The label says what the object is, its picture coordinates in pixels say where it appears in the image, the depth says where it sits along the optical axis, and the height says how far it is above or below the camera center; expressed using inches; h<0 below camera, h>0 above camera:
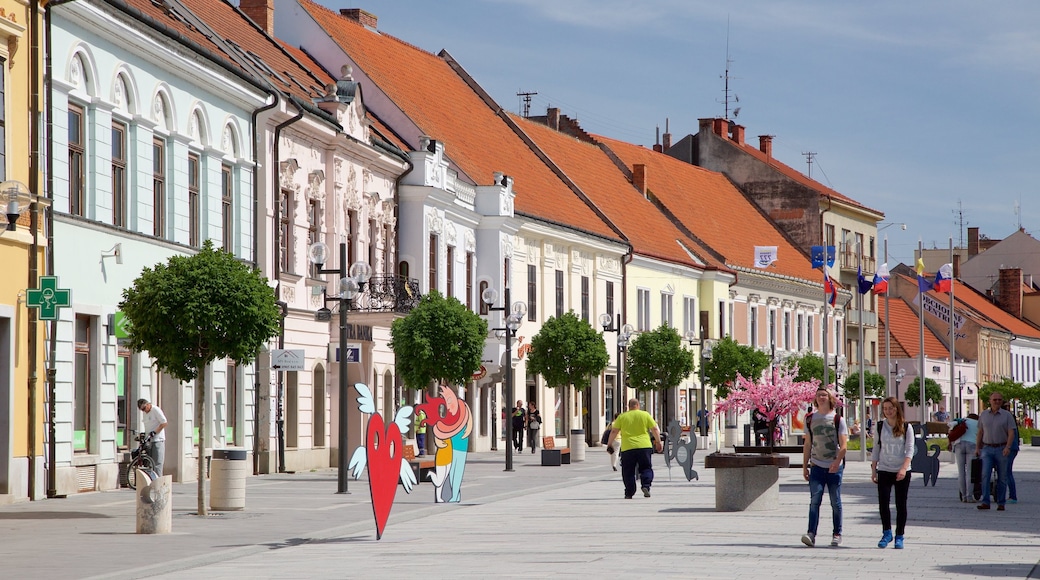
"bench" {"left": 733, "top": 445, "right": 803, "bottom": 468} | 1380.2 -84.0
